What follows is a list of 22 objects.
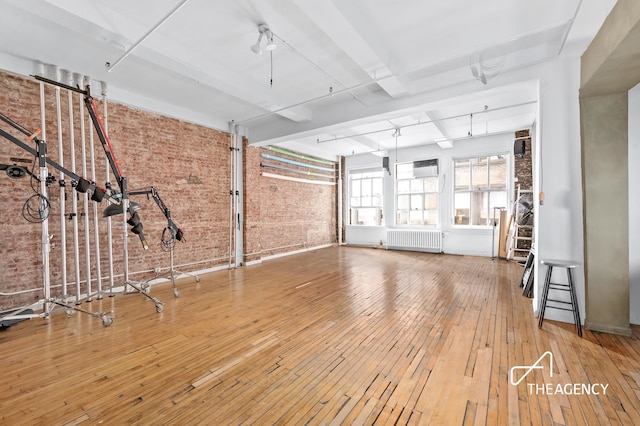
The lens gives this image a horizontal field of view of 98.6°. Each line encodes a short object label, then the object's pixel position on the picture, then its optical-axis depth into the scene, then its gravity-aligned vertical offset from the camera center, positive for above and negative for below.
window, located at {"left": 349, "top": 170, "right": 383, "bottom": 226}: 10.73 +0.51
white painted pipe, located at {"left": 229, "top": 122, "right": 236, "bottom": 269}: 6.93 +0.80
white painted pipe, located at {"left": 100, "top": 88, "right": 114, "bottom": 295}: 4.64 -0.19
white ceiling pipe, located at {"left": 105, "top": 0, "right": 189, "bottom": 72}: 2.60 +1.95
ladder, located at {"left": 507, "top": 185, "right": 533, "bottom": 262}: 7.47 -0.86
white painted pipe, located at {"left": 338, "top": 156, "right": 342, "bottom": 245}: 11.16 +0.51
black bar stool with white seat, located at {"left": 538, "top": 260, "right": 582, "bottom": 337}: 3.20 -1.00
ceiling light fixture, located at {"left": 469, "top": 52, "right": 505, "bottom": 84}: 3.72 +1.98
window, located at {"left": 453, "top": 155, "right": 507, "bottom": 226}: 8.29 +0.66
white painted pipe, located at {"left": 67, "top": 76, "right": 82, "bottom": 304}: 4.21 +0.33
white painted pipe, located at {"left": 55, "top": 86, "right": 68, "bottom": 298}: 4.10 -0.06
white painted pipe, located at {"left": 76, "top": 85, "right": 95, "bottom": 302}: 4.36 +0.06
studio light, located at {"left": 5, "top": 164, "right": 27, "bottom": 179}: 3.13 +0.49
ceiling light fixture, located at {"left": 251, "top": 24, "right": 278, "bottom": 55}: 3.25 +2.09
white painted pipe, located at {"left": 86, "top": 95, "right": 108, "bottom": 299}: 4.47 -0.17
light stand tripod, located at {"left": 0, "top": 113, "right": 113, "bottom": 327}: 3.31 +0.03
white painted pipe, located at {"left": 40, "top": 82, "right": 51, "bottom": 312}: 3.37 -0.41
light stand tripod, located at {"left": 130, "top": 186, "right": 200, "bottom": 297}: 4.66 -0.36
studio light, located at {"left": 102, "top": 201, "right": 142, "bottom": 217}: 3.85 +0.03
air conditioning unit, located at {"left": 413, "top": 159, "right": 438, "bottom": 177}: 9.19 +1.43
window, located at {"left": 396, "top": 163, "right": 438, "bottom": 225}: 9.43 +0.43
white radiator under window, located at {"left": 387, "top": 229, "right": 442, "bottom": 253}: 8.98 -1.01
